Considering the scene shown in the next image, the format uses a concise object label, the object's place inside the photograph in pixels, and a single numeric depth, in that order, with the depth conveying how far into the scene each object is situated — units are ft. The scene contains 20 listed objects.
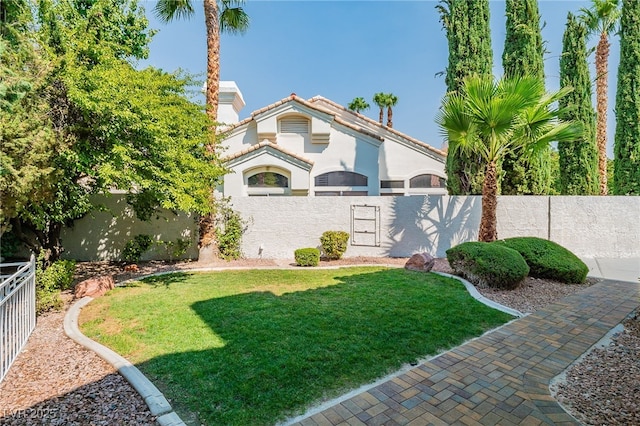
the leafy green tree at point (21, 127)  17.51
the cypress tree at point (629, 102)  50.21
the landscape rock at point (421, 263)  33.88
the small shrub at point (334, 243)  42.19
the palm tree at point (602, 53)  58.54
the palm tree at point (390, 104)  113.50
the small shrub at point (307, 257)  38.91
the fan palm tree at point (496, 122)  30.86
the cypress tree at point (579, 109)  52.95
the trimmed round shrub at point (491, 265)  26.40
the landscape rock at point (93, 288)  26.40
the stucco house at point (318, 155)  51.57
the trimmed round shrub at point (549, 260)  29.53
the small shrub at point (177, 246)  41.32
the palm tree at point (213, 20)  39.99
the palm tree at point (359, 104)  122.62
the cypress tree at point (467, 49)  46.44
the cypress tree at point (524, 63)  44.62
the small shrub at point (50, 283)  22.63
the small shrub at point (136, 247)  40.04
